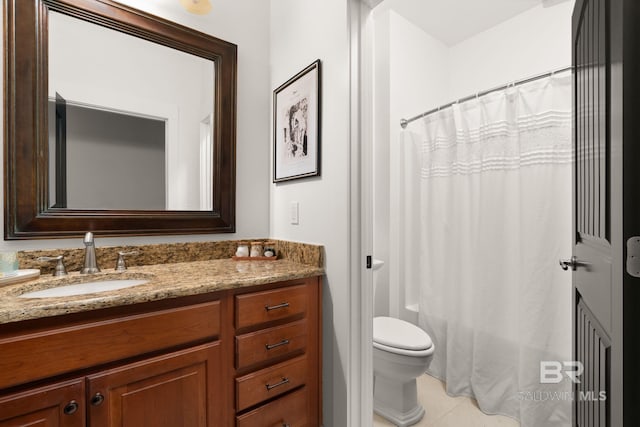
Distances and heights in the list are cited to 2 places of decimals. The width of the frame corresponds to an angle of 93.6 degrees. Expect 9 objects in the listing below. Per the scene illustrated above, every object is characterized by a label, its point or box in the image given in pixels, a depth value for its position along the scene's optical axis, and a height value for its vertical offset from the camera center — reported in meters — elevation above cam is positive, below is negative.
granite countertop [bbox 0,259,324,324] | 0.81 -0.26
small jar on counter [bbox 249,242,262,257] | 1.61 -0.20
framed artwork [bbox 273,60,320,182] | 1.45 +0.45
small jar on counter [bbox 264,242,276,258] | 1.65 -0.21
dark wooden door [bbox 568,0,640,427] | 0.60 +0.02
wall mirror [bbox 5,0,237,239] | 1.18 +0.41
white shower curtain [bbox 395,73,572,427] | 1.58 -0.20
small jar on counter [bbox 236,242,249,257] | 1.61 -0.21
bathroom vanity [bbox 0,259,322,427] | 0.79 -0.45
